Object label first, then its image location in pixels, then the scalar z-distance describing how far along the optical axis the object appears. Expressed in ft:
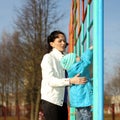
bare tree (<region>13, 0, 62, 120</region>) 51.96
